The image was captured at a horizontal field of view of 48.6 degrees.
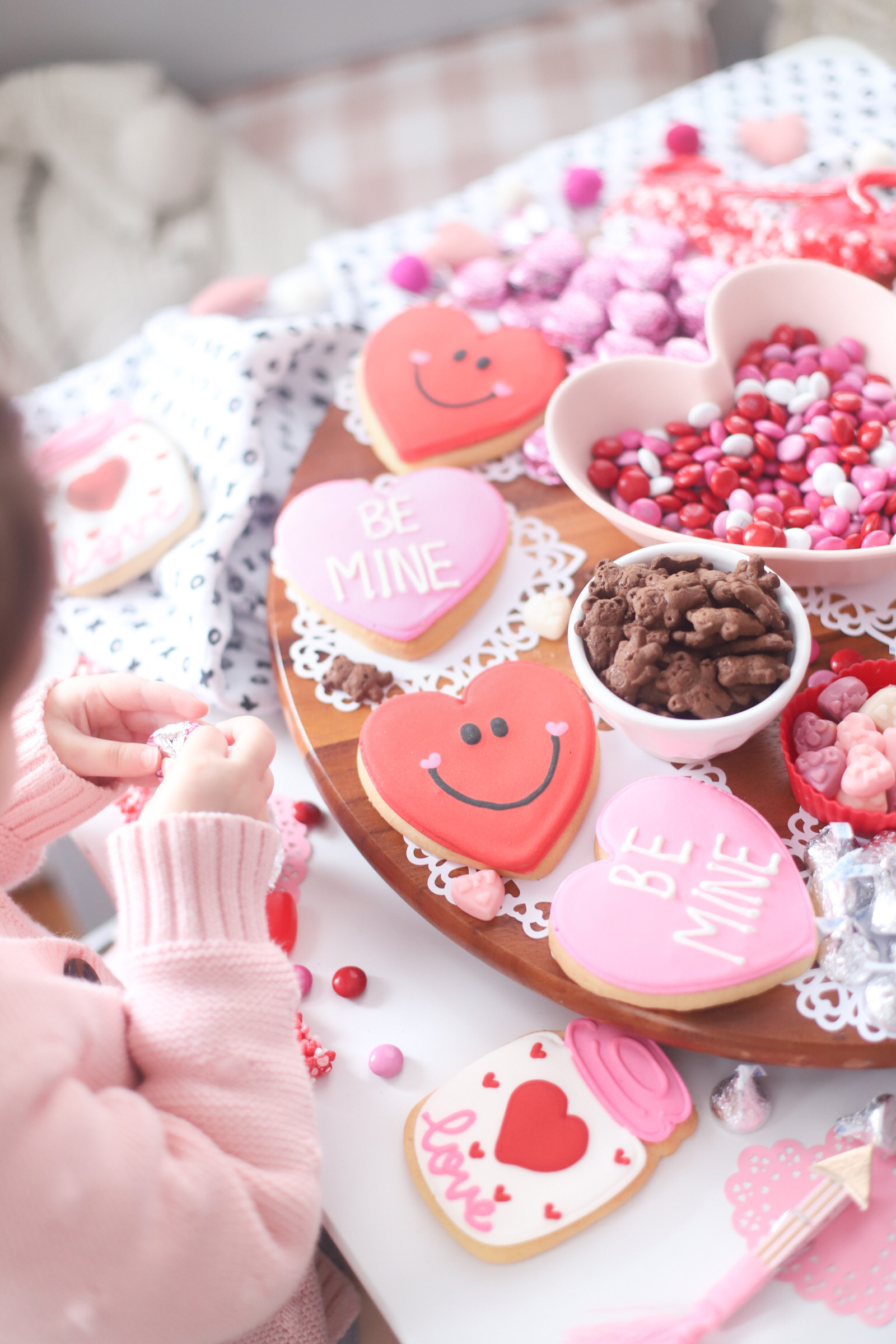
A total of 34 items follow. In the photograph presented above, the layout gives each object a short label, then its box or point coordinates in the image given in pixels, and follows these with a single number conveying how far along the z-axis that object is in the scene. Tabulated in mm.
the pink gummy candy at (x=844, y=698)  807
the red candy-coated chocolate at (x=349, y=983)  845
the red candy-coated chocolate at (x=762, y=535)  887
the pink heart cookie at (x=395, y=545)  934
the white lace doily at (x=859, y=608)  902
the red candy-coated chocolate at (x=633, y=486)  958
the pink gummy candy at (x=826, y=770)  773
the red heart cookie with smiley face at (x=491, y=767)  789
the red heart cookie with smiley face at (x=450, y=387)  1059
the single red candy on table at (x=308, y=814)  966
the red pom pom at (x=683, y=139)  1378
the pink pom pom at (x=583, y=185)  1352
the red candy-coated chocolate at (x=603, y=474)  971
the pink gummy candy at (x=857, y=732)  767
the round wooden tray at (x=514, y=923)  697
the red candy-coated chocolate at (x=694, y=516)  937
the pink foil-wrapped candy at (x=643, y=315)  1106
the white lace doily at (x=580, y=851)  780
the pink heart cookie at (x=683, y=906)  698
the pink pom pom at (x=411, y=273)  1303
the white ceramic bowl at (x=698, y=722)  733
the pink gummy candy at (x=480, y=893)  766
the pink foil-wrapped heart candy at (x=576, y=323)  1125
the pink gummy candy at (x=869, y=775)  740
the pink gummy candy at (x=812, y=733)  796
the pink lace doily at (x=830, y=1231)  680
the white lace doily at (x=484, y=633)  926
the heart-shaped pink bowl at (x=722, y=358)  970
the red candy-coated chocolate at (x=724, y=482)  952
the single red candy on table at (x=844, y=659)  860
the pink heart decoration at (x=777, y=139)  1360
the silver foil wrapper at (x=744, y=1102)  747
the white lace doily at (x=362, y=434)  1062
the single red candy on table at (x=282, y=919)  880
